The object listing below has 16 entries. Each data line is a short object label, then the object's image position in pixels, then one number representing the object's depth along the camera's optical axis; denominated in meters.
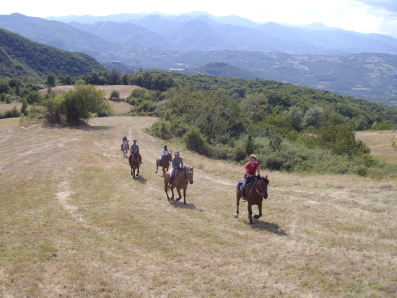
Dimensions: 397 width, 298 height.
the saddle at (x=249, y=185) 11.98
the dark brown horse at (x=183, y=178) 15.30
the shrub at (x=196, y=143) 40.69
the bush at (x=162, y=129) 47.07
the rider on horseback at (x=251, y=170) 12.07
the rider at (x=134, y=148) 21.04
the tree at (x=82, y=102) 47.91
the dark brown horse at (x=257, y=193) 11.52
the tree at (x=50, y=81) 115.31
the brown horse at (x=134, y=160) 20.72
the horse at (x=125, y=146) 29.98
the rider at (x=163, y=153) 21.58
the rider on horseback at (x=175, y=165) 15.37
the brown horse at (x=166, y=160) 21.59
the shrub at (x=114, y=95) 104.08
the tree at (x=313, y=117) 79.81
